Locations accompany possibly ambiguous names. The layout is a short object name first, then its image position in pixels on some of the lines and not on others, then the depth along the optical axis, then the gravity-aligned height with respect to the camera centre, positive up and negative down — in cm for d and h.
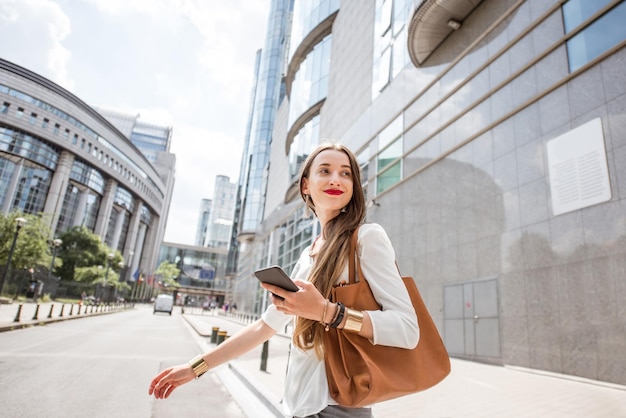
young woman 122 +0
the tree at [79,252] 5669 +451
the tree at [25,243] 3158 +276
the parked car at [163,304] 4103 -155
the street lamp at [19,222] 1903 +267
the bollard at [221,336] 1136 -119
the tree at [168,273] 9094 +379
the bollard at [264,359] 826 -127
